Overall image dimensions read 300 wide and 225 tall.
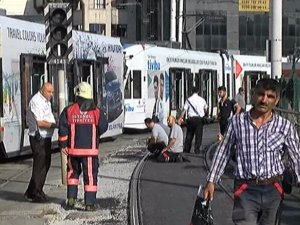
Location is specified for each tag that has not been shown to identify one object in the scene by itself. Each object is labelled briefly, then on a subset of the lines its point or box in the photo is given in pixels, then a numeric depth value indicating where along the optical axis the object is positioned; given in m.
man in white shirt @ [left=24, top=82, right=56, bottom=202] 11.68
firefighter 10.76
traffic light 13.58
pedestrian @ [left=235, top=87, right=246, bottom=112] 20.87
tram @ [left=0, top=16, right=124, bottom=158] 16.78
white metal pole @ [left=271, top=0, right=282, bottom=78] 17.30
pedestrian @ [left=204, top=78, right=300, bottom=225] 6.17
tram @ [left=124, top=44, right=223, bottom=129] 27.48
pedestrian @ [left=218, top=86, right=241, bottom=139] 19.42
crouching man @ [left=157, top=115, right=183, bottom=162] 16.84
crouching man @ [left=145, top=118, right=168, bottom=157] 17.28
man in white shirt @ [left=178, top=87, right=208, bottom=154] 19.14
